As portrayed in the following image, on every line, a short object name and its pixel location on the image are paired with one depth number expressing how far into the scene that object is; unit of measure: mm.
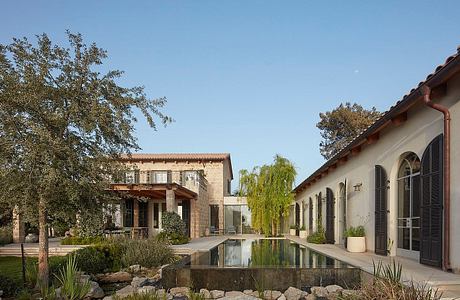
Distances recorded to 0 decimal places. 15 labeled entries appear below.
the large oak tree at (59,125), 7984
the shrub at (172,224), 20203
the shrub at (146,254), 12828
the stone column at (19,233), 20392
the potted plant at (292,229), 31370
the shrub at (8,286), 8541
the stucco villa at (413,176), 8781
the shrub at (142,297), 5746
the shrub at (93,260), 11859
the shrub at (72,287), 6238
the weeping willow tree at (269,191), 28453
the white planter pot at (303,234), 27150
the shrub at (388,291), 5008
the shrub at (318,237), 19794
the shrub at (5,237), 19517
